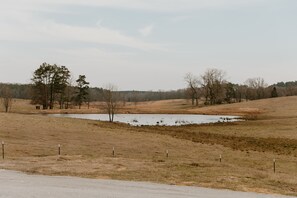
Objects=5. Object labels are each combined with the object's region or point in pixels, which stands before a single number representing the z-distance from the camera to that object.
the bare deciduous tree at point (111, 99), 77.46
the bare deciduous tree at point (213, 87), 156.12
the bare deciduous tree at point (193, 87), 161.38
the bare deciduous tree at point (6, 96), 101.34
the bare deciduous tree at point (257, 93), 188.41
